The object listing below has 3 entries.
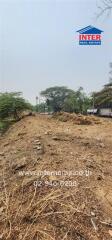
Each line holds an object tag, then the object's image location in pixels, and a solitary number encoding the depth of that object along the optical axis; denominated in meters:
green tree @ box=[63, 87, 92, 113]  17.06
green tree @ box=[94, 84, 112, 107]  18.71
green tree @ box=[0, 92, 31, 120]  9.55
